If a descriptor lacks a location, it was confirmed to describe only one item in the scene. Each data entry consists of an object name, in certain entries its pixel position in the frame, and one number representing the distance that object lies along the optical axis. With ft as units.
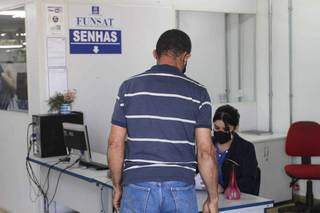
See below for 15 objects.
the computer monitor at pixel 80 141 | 13.93
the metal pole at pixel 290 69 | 19.97
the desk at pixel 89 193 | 10.28
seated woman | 11.12
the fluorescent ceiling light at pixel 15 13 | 17.26
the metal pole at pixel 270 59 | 20.84
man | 7.96
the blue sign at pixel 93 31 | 16.85
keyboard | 13.87
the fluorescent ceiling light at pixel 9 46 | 18.02
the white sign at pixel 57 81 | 16.52
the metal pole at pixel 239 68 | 21.53
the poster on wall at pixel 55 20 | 16.31
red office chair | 17.76
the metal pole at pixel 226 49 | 21.25
